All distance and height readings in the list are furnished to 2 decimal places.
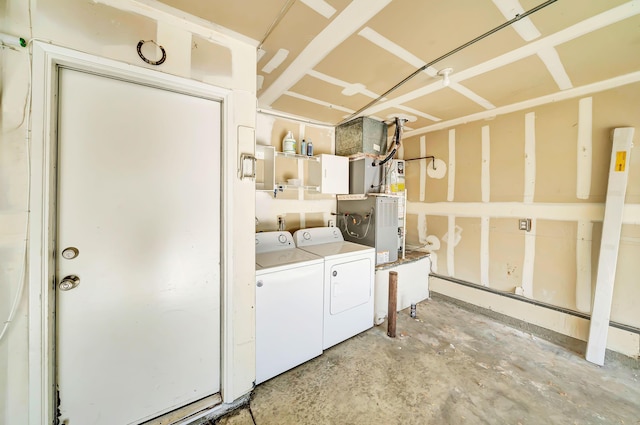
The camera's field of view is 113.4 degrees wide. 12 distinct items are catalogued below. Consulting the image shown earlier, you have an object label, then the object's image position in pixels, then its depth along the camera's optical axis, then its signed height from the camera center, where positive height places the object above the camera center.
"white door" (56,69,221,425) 1.14 -0.29
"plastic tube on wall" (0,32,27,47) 0.95 +0.72
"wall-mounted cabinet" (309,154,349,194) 2.76 +0.45
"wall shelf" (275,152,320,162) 2.57 +0.64
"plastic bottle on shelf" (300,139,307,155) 2.79 +0.79
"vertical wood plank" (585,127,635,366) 1.88 -0.25
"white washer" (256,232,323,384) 1.68 -0.90
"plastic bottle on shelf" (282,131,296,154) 2.62 +0.78
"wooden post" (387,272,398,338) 2.35 -1.12
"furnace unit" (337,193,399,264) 2.67 -0.19
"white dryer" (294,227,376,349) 2.06 -0.82
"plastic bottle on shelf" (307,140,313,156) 2.83 +0.79
